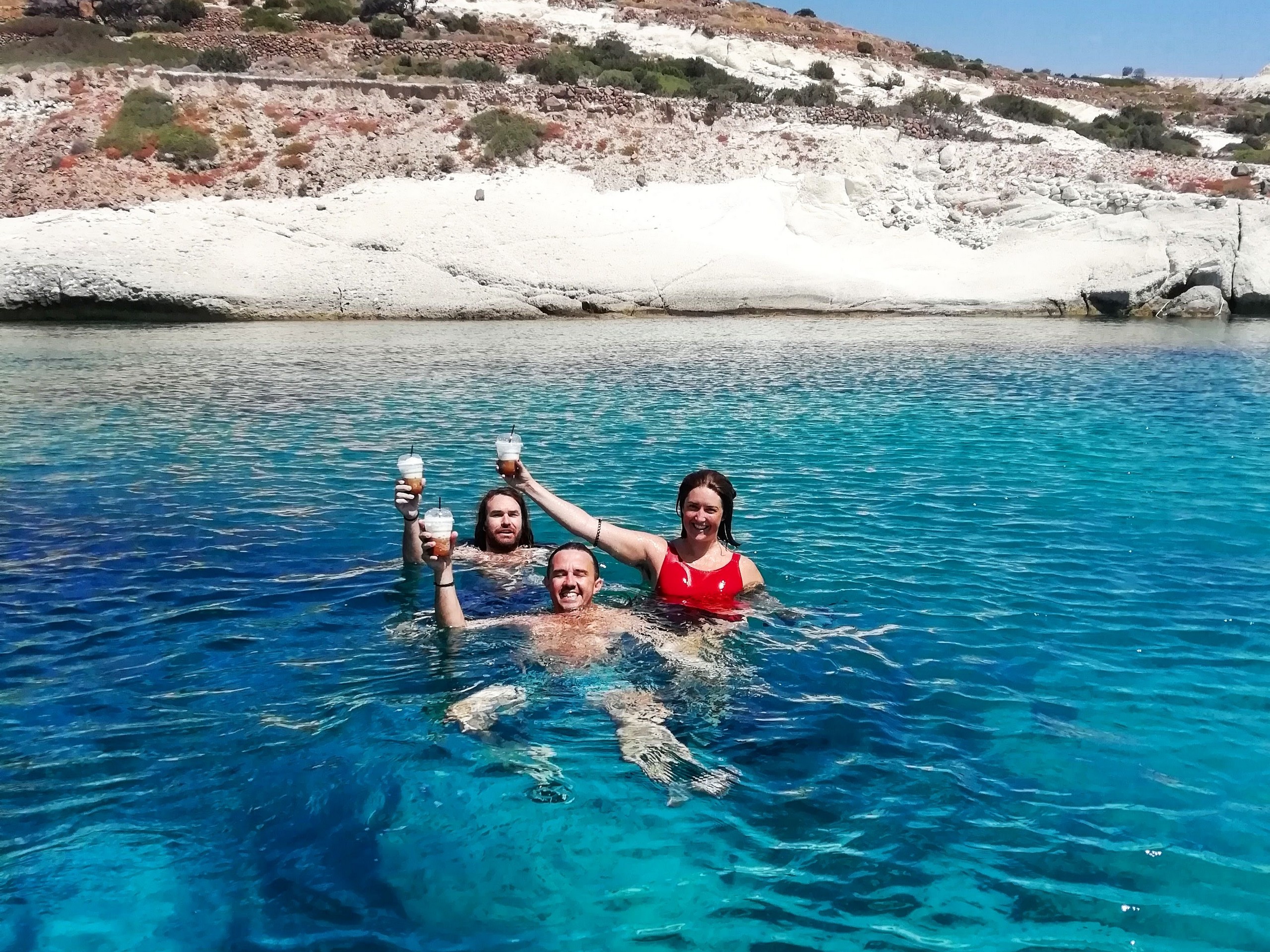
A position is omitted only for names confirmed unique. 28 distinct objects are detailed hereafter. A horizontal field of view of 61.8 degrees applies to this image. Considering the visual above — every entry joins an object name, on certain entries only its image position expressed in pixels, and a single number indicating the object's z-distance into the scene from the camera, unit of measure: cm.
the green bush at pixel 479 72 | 4425
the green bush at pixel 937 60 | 6444
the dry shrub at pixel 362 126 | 3741
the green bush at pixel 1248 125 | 5534
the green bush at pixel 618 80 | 4562
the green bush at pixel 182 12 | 5228
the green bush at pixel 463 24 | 5634
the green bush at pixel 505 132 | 3662
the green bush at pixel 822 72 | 5469
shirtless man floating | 517
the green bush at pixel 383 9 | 5634
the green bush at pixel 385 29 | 5166
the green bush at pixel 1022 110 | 4934
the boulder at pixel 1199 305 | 3250
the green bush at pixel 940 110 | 4347
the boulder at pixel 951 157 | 3894
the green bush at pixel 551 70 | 4559
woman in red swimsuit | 704
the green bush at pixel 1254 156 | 4481
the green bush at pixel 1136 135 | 4572
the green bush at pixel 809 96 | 4594
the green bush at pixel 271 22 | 5159
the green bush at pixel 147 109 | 3625
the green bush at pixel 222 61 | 4322
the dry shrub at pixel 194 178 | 3394
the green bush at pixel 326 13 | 5456
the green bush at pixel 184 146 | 3488
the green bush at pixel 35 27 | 4684
